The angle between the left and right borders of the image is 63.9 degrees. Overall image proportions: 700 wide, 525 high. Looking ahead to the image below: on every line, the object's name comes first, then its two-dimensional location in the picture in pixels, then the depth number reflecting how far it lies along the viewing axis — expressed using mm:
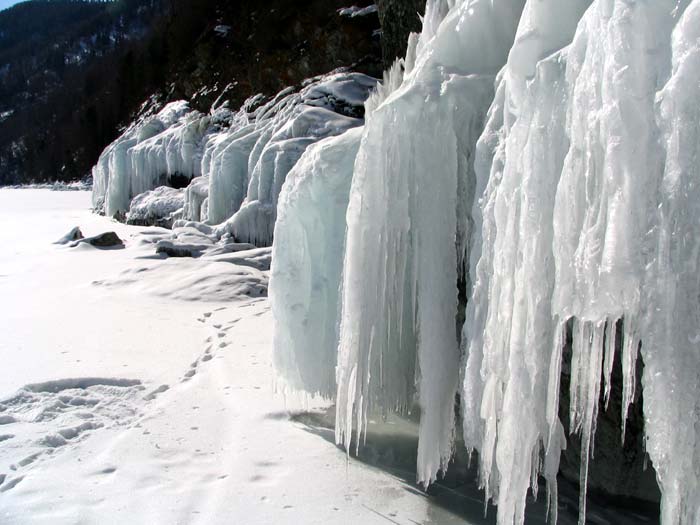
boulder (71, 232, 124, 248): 11633
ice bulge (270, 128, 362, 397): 3709
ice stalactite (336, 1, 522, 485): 2725
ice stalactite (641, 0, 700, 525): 1512
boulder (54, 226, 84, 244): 12195
